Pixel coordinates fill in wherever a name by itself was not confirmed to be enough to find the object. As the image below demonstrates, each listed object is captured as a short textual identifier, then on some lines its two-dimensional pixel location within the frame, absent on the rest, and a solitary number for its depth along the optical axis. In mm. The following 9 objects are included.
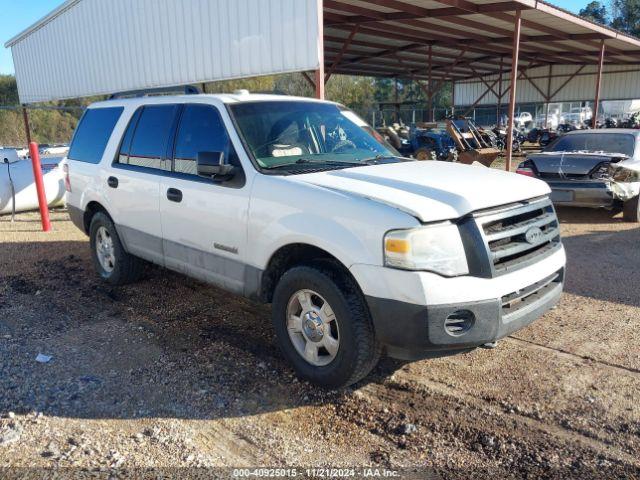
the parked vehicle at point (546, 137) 26772
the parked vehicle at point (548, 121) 35144
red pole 9081
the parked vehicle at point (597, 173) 8211
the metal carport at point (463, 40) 12836
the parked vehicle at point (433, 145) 16484
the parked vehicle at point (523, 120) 31966
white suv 2994
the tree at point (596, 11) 68144
